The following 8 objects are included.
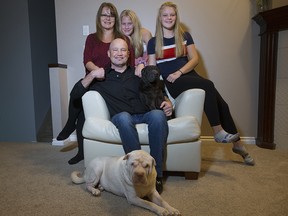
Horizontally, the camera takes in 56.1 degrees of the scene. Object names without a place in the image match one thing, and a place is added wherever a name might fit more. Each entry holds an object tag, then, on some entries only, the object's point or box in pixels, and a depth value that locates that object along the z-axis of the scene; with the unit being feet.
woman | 7.62
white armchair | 5.86
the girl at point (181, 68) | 6.66
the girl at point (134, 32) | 8.18
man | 5.52
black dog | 6.24
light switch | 9.97
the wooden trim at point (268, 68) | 8.49
